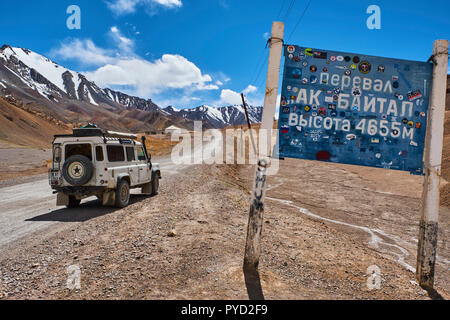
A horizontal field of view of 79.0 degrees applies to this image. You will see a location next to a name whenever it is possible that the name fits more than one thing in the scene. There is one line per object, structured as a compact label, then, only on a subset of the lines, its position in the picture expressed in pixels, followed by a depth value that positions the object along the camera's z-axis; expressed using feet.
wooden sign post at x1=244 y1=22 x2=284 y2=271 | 14.65
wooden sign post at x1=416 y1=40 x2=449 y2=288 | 16.11
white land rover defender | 29.81
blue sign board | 16.90
